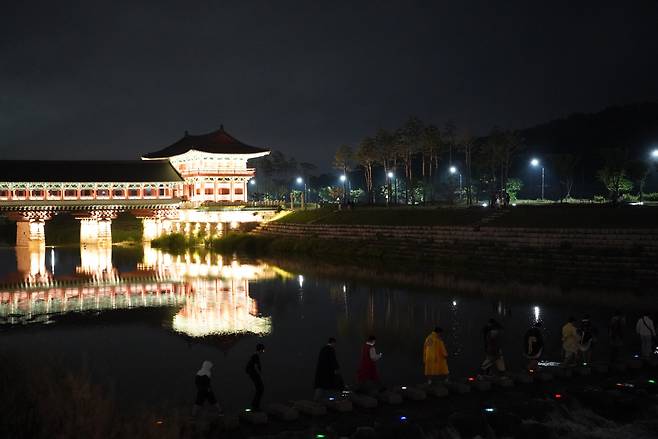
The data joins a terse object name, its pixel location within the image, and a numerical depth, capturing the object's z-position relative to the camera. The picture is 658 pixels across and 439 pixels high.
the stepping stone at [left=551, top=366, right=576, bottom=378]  17.94
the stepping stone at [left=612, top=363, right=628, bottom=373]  18.52
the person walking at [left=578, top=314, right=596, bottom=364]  19.36
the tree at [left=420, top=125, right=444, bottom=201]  88.19
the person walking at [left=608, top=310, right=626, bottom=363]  19.69
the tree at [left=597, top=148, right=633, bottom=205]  73.41
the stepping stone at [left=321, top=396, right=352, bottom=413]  15.10
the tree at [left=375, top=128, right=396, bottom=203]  93.38
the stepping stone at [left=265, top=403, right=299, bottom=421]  14.61
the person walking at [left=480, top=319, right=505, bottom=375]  17.77
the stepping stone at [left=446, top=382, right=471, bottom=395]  16.42
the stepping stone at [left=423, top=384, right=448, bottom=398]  16.09
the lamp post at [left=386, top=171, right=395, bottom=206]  92.62
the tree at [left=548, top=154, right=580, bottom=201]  85.62
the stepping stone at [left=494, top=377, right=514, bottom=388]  16.94
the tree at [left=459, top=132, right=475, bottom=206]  87.22
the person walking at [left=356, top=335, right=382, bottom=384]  16.34
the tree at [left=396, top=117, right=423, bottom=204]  89.12
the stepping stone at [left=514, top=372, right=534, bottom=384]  17.34
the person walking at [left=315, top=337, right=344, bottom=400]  15.94
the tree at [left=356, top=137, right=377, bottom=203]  95.06
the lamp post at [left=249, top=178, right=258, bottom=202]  136.80
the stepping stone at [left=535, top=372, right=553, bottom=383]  17.53
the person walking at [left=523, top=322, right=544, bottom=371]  18.47
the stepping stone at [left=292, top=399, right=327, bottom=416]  14.90
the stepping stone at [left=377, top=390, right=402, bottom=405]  15.62
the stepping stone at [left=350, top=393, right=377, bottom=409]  15.38
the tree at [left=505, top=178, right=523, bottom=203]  97.97
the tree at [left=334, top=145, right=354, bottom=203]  101.56
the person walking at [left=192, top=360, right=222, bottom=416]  15.01
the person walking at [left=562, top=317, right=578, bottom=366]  18.92
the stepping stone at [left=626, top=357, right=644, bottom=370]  18.75
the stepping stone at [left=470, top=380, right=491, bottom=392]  16.72
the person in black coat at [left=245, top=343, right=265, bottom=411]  15.85
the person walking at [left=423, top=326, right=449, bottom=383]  17.06
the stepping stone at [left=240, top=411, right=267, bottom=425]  14.35
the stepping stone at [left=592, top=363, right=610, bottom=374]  18.38
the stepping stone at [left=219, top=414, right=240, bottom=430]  13.93
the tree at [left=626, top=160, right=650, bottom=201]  76.06
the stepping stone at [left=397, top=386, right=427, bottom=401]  15.85
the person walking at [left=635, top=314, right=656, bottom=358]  19.69
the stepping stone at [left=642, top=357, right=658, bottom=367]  18.94
